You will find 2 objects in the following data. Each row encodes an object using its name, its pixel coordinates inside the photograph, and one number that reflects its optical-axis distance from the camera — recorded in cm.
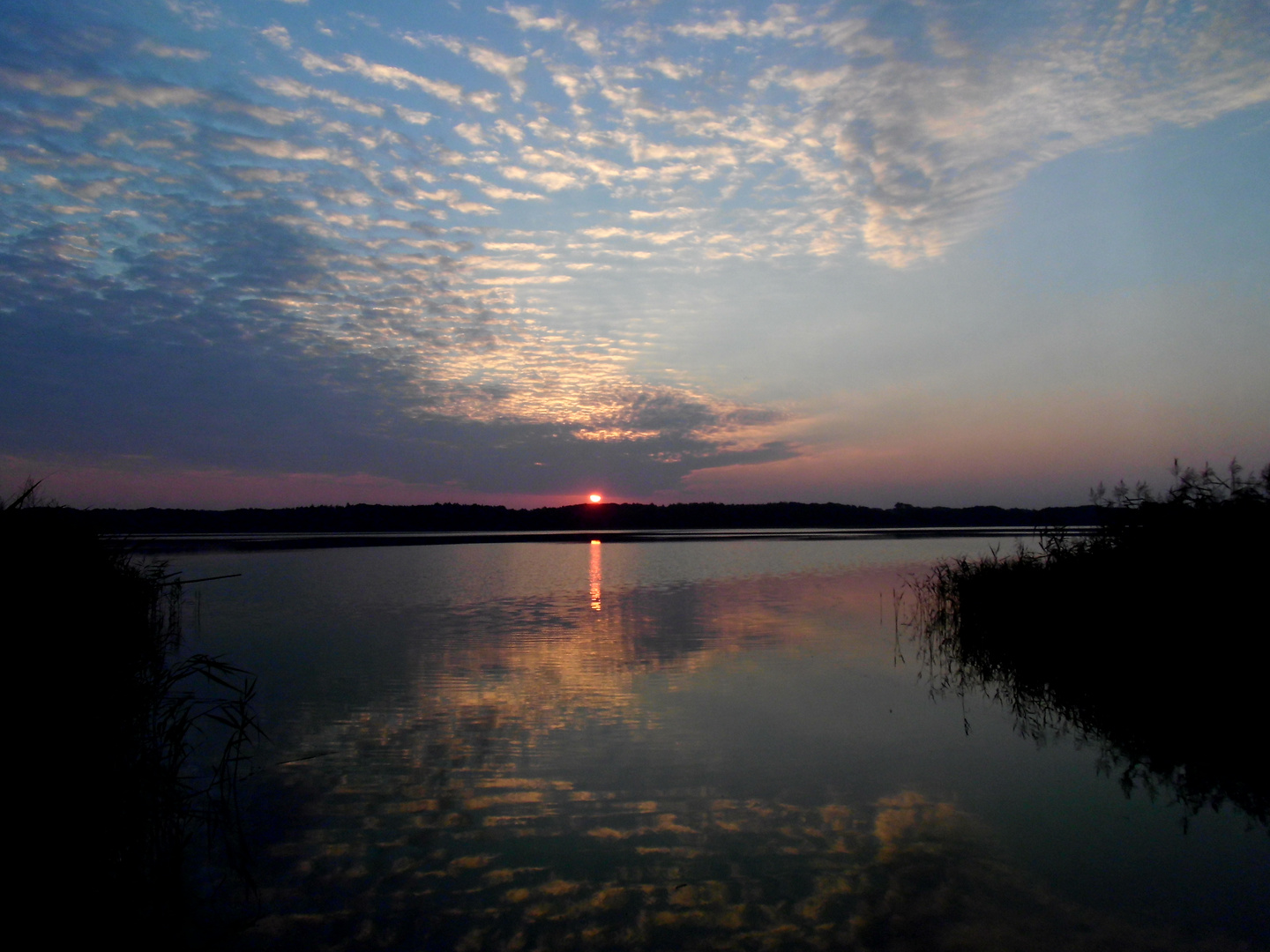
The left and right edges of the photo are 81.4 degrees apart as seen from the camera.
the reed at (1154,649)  883
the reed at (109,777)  504
